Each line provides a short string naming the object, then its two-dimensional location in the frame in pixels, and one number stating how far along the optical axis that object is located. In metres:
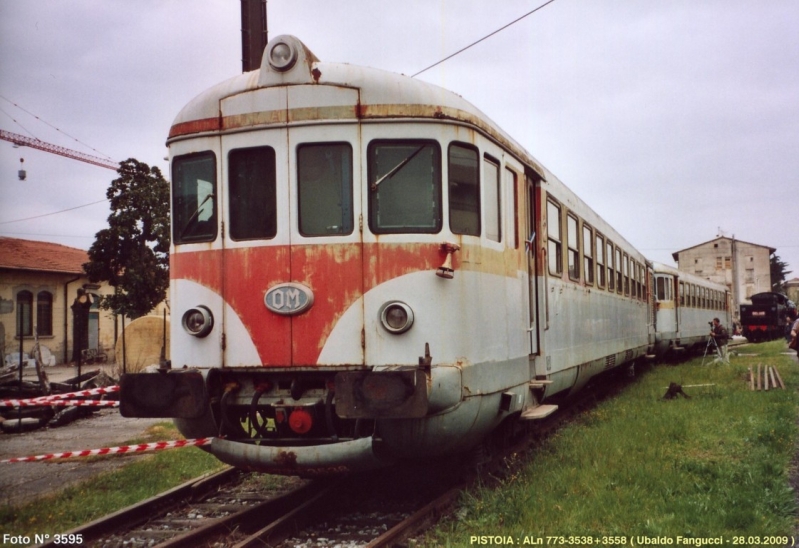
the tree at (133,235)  25.34
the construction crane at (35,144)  51.21
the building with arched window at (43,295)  25.53
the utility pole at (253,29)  13.36
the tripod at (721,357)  20.80
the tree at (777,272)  85.38
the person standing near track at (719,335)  22.29
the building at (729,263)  70.00
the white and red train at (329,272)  5.29
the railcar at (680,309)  20.42
